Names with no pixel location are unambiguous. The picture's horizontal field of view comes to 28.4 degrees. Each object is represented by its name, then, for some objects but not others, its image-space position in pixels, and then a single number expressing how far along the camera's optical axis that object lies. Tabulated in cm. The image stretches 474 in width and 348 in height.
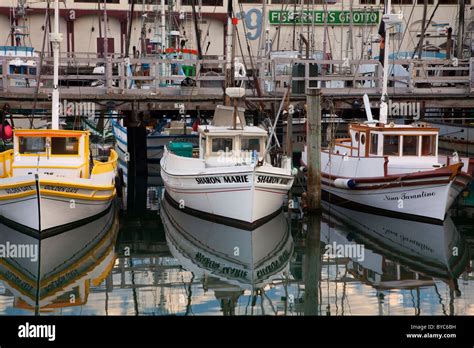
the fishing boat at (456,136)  4209
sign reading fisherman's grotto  5575
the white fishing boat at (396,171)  2473
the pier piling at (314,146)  2622
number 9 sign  5800
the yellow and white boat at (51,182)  2253
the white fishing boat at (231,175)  2366
